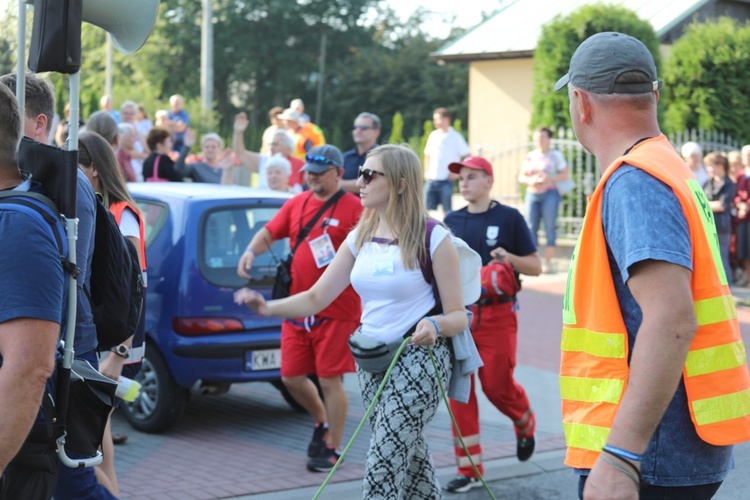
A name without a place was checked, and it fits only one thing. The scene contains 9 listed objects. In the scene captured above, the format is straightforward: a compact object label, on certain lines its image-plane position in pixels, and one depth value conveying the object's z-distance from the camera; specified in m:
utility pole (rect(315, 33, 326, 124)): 92.15
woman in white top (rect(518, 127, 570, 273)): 24.06
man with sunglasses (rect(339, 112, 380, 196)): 14.22
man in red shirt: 10.08
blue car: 10.95
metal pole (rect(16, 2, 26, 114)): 4.90
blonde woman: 7.14
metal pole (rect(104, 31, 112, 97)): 56.57
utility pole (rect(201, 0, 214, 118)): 46.34
